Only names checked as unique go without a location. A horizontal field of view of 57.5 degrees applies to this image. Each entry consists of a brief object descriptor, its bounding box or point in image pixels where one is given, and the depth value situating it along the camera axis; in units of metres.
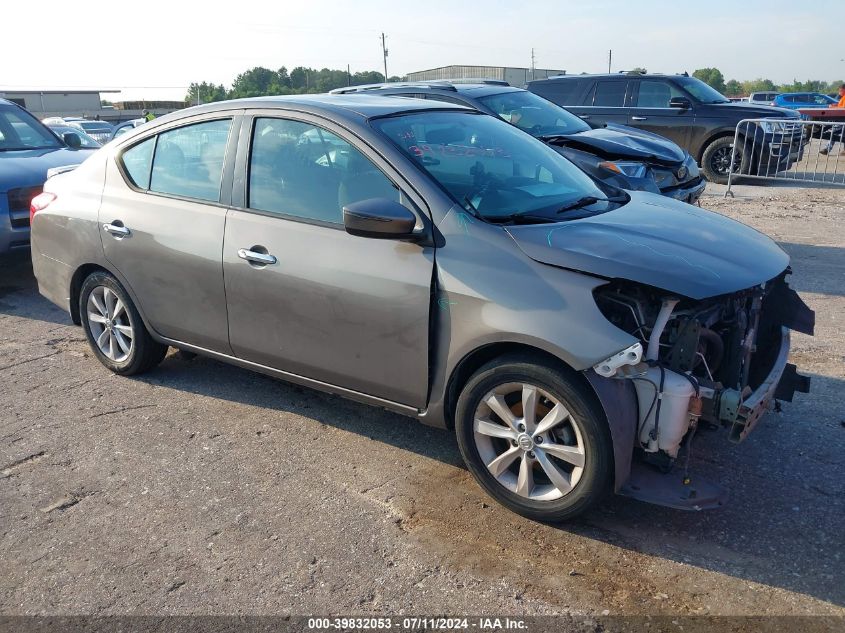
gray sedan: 3.21
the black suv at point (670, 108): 13.70
